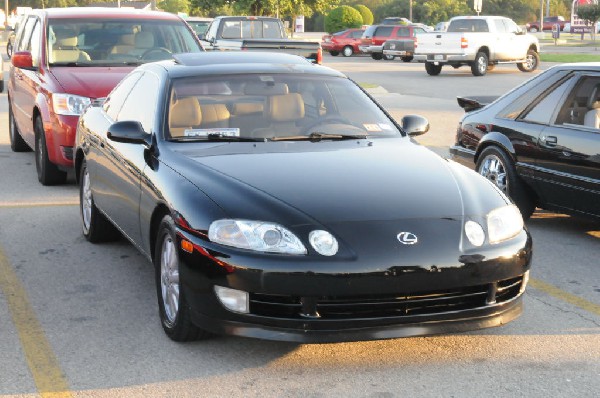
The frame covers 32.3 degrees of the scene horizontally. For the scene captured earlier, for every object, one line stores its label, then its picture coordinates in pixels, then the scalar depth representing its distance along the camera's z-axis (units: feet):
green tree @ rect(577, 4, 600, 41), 195.11
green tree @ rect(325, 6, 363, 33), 207.31
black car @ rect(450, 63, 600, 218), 26.30
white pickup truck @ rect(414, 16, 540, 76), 104.83
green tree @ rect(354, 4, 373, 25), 240.73
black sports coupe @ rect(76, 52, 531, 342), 16.12
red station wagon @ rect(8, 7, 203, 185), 34.27
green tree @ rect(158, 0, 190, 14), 327.67
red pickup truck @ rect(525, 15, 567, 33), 286.46
